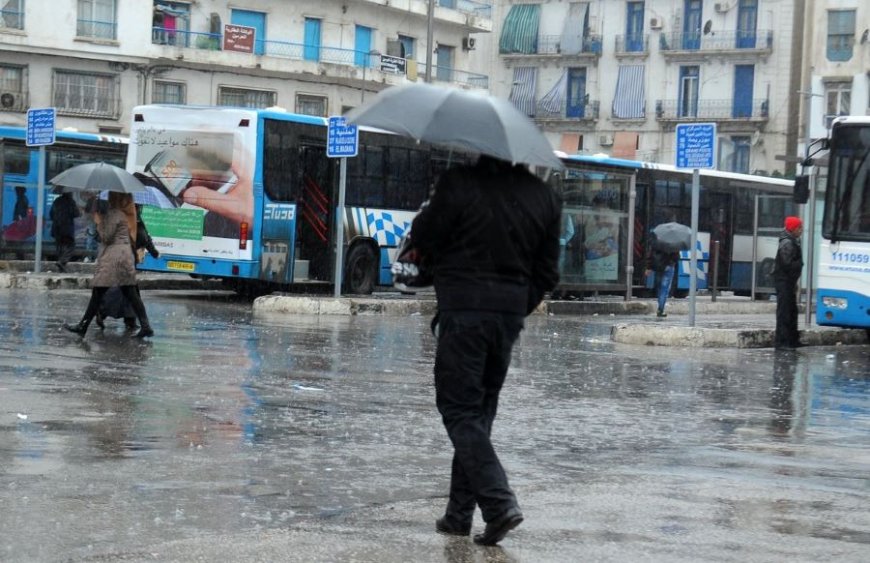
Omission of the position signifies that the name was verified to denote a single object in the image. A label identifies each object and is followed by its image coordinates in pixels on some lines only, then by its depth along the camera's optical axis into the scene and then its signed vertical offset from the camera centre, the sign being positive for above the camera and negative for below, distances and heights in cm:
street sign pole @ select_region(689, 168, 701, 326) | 2003 -8
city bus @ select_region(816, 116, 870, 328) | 2080 +28
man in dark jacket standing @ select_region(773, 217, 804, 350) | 2038 -37
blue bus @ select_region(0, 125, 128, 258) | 3450 +60
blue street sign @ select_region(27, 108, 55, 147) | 2680 +154
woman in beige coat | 1648 -43
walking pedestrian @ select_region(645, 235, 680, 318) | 2759 -40
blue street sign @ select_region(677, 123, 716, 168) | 2044 +131
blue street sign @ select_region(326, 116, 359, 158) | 2241 +130
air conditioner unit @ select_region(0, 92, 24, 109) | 5062 +371
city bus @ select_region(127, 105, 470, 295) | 2559 +50
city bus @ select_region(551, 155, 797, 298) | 2964 +56
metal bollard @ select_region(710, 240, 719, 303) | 3215 -47
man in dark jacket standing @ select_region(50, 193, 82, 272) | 3234 -7
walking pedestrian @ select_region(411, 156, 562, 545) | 648 -23
